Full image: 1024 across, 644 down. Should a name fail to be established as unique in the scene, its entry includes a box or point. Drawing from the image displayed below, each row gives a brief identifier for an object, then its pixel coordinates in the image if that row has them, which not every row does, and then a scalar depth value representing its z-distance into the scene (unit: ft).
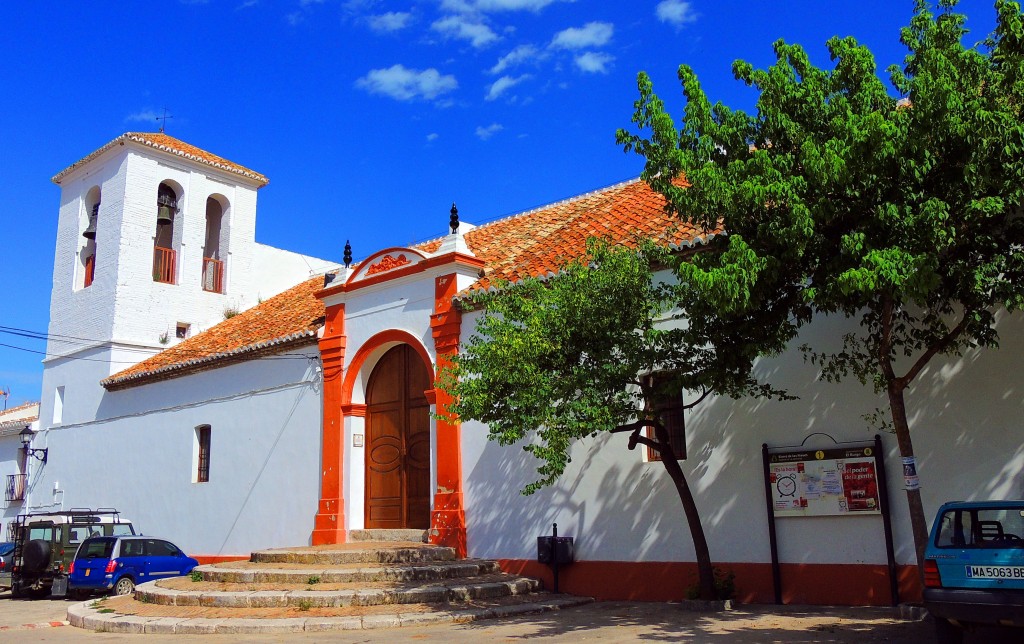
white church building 34.71
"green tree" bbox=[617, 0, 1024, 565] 25.59
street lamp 79.26
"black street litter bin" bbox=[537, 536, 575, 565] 42.01
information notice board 34.42
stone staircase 35.40
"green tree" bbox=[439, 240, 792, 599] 32.12
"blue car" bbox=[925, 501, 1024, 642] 22.52
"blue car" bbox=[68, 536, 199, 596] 51.13
